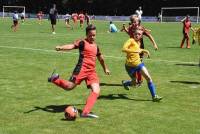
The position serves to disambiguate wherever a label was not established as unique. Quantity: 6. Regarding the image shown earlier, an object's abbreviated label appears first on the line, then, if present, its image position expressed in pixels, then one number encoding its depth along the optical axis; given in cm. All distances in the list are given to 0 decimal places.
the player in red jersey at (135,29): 1189
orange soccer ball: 911
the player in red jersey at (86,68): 958
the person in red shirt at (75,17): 6094
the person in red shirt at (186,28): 2733
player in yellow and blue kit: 1120
